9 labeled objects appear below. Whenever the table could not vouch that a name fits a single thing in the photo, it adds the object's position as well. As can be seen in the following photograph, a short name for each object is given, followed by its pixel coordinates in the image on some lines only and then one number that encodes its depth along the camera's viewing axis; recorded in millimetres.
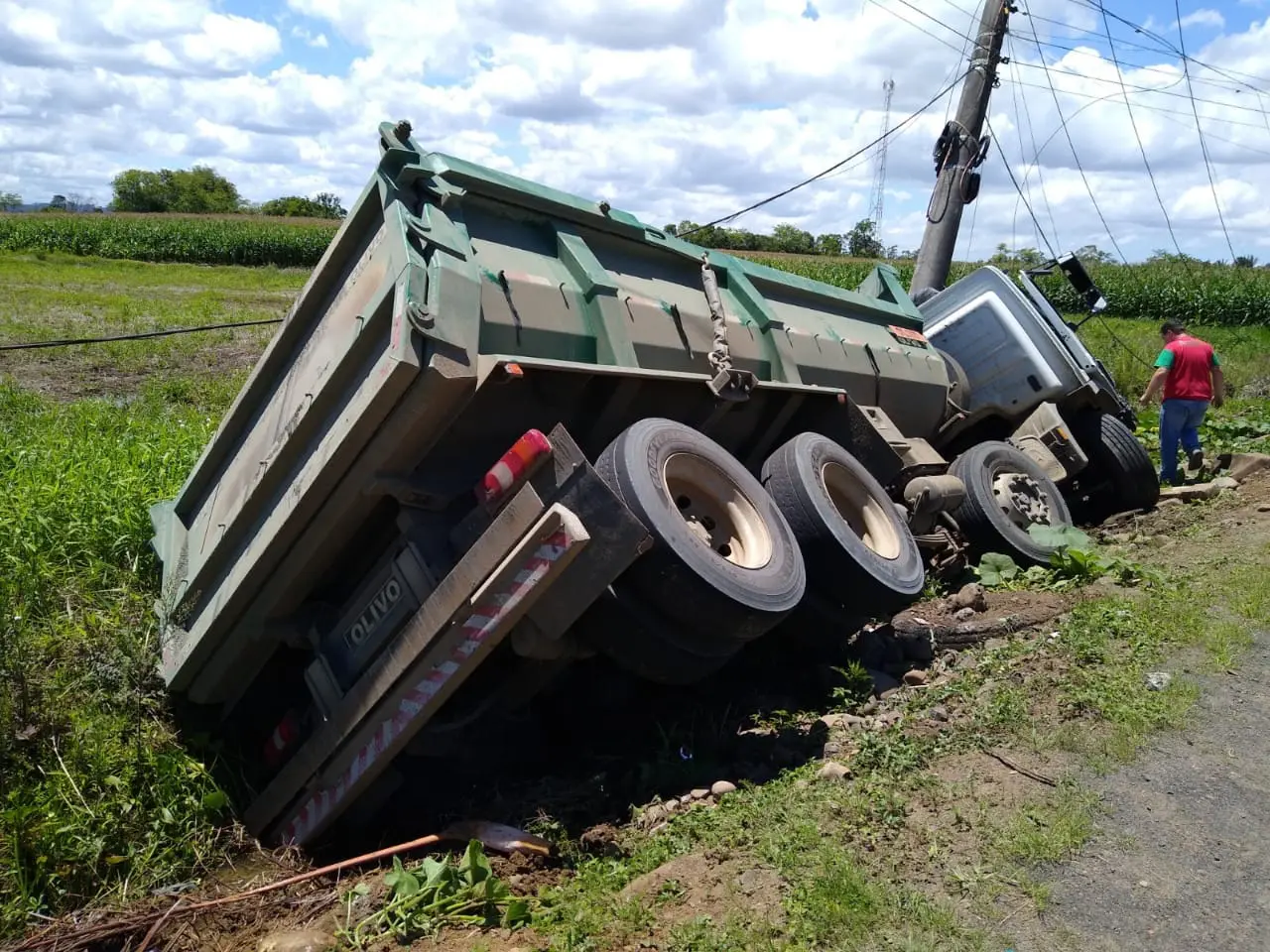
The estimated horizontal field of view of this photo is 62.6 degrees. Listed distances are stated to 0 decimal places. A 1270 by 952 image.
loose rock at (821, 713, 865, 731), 4641
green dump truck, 3803
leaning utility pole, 12330
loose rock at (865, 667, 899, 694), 5105
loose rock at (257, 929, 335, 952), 3400
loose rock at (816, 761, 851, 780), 4027
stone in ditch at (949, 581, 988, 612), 6167
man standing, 9922
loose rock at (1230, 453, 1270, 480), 9734
